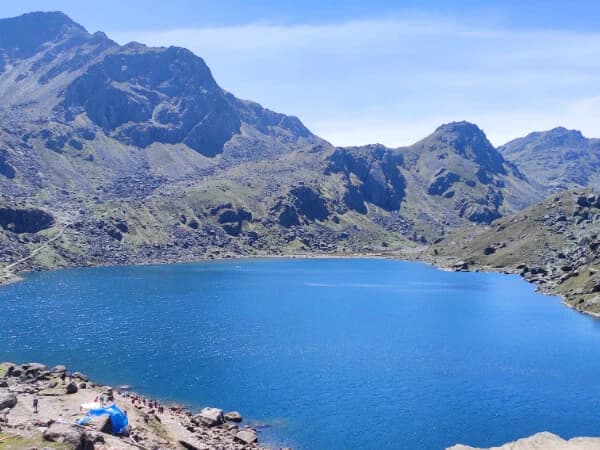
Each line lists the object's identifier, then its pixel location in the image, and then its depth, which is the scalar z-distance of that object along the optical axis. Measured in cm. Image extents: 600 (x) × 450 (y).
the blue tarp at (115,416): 7356
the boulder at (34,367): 10953
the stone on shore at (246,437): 8571
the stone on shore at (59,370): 11100
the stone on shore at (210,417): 9188
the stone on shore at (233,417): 9677
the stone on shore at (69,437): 5838
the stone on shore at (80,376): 10861
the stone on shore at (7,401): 8068
